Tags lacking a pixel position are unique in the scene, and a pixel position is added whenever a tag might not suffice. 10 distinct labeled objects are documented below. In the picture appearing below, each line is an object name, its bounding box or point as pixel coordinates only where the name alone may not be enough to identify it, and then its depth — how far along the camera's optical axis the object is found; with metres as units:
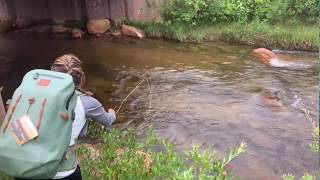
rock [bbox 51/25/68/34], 9.57
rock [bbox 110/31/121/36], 9.03
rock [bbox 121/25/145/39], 8.63
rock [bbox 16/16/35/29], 9.97
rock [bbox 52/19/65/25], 9.92
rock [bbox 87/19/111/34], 9.25
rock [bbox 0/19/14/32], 9.76
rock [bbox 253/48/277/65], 7.05
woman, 2.01
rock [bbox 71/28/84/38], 9.19
